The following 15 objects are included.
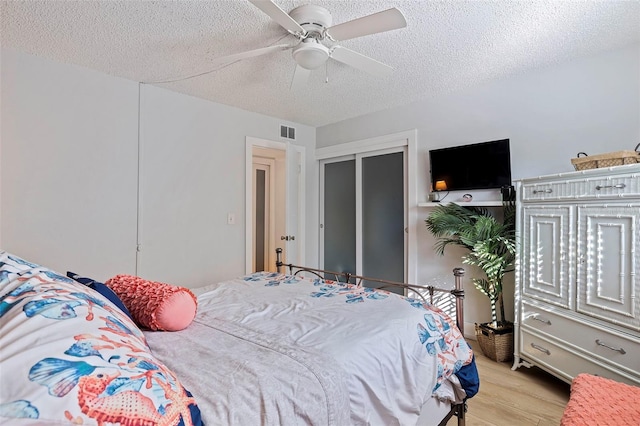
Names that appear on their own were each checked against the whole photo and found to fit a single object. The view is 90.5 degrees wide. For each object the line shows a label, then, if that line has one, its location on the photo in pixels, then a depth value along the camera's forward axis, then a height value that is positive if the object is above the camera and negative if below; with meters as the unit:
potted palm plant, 2.65 -0.33
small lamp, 3.21 +0.31
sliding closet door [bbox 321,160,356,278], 4.22 -0.03
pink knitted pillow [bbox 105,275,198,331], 1.31 -0.39
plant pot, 2.67 -1.08
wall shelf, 2.82 +0.12
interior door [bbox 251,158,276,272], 4.89 -0.01
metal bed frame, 1.71 -0.60
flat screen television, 2.83 +0.48
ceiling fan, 1.58 +1.01
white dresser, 1.81 -0.37
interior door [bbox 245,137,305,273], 3.79 +0.24
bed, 0.58 -0.49
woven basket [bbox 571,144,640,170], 1.91 +0.36
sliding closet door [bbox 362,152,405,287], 3.74 -0.02
